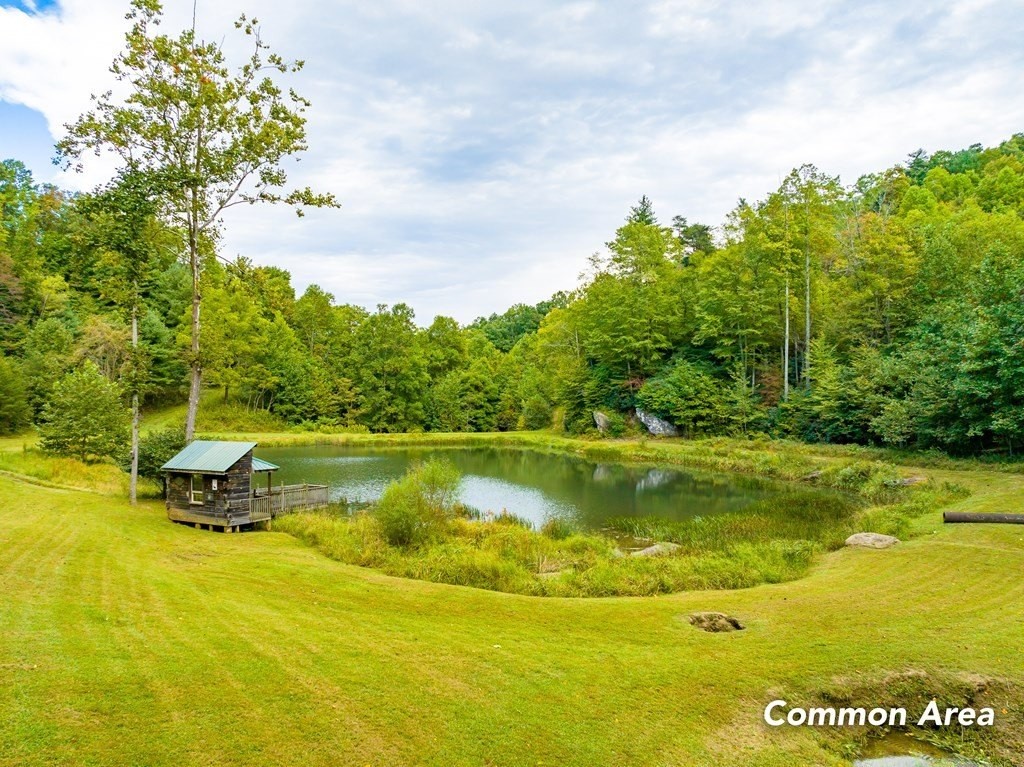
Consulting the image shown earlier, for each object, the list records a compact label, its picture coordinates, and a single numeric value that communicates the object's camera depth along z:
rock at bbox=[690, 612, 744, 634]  8.34
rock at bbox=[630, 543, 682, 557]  13.81
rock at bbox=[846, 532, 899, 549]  13.12
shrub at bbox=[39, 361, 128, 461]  21.78
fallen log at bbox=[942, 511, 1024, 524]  13.62
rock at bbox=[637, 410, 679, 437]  44.55
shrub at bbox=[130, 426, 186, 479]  20.06
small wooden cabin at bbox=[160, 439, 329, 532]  16.31
